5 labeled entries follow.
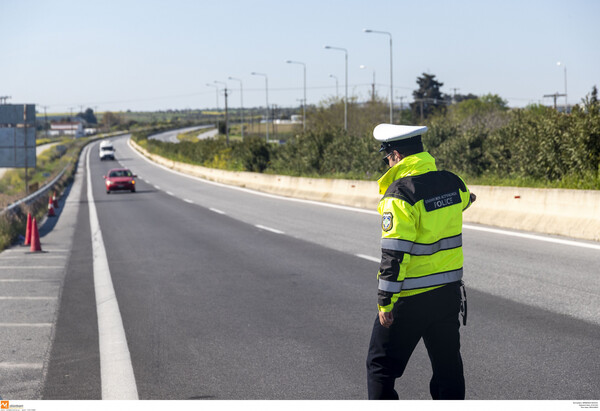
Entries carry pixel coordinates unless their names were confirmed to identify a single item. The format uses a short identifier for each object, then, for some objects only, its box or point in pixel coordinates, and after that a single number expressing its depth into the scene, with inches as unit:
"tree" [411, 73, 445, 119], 5201.8
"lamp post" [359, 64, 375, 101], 4072.3
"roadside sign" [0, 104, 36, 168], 1488.7
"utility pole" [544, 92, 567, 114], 4202.8
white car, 4084.6
